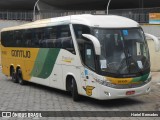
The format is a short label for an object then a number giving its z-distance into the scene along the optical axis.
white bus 12.61
